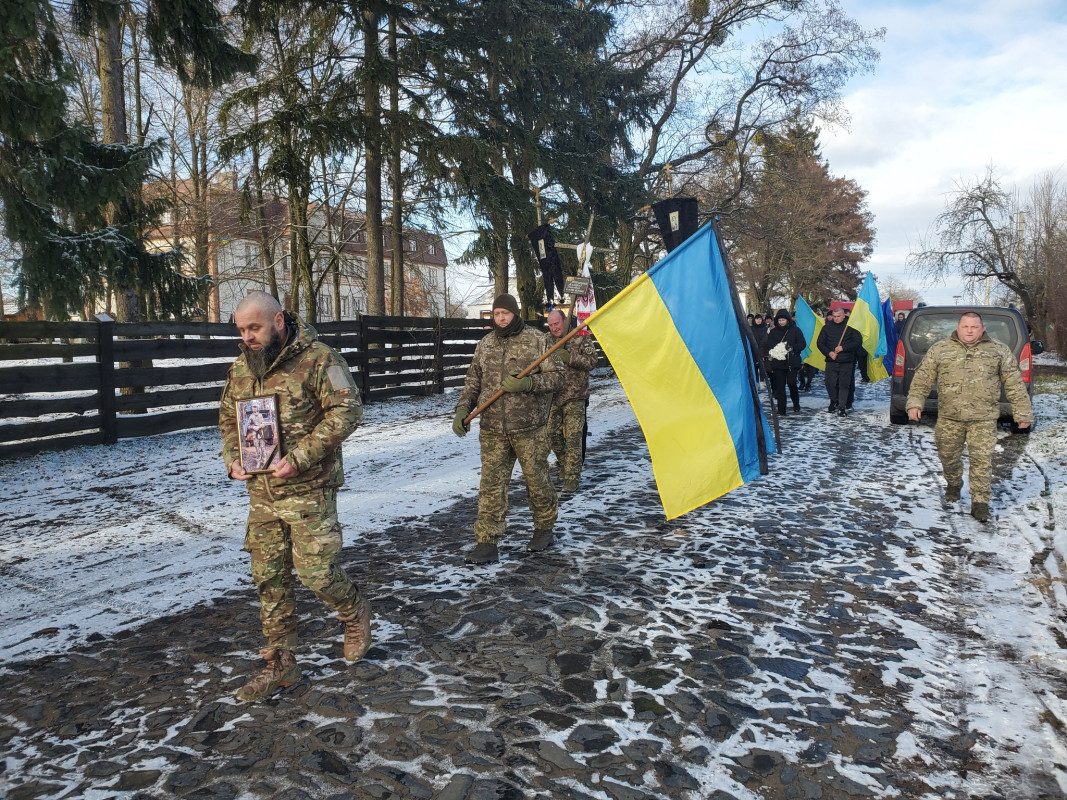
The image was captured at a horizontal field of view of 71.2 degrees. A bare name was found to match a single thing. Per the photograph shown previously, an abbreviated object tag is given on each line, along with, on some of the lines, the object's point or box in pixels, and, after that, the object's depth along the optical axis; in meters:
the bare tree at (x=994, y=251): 30.31
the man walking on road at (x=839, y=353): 13.89
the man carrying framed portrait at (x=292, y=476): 3.64
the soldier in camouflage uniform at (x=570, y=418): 8.14
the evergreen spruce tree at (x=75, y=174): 9.57
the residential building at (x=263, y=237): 23.06
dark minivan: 10.97
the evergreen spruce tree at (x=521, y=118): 17.25
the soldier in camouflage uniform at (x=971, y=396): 6.70
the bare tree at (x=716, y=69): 29.03
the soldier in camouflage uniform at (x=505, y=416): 5.64
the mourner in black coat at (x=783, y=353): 13.69
